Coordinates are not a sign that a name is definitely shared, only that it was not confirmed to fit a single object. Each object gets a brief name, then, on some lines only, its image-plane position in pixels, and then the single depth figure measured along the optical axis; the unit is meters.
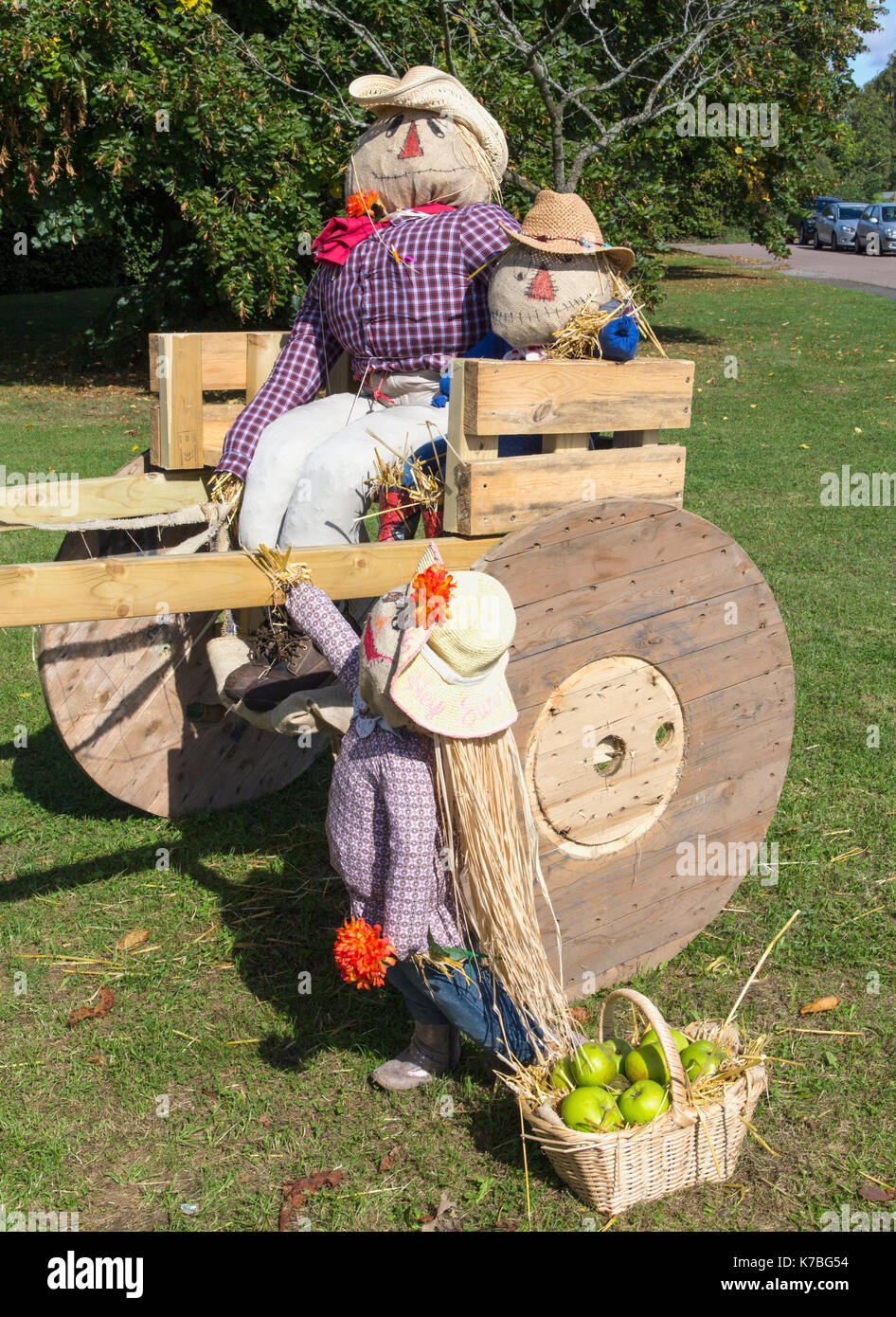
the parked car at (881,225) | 29.03
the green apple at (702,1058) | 2.69
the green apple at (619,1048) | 2.83
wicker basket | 2.56
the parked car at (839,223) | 30.66
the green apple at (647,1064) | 2.72
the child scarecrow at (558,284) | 3.13
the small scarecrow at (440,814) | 2.47
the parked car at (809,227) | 32.47
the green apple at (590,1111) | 2.59
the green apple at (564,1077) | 2.71
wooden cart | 2.83
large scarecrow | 3.49
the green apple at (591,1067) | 2.69
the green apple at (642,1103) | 2.58
